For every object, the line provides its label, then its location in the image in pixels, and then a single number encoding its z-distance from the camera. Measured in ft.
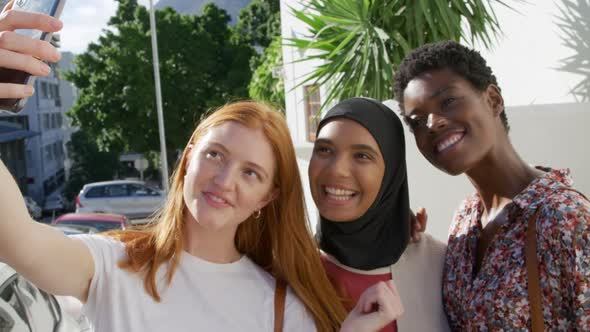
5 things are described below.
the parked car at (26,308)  6.49
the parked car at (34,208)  79.36
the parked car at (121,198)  67.62
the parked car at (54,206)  105.93
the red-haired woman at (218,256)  5.79
